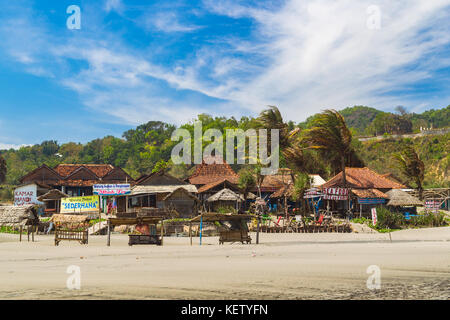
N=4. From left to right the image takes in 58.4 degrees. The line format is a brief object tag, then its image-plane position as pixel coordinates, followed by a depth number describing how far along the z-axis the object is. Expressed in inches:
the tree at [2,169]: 2591.5
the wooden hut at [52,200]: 1630.2
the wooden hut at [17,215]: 1207.6
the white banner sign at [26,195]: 1816.4
